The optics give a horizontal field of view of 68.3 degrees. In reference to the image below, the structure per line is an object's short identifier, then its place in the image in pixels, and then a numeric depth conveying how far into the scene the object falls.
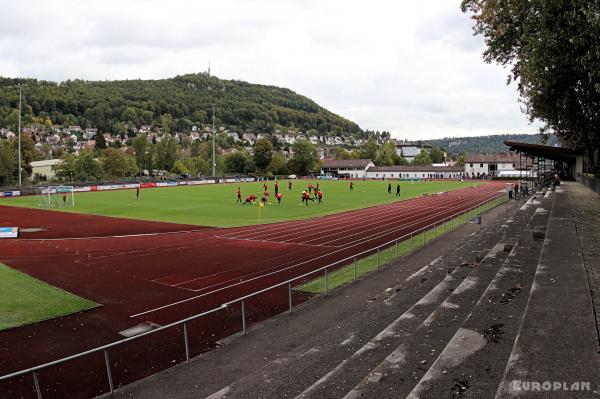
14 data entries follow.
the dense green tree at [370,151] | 174.75
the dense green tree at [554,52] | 16.95
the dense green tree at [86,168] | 92.12
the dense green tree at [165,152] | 130.50
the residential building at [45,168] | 103.25
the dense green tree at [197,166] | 125.89
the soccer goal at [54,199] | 50.03
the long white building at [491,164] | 123.11
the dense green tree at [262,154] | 131.00
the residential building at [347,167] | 146.23
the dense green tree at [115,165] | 99.88
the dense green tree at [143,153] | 125.75
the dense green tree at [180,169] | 122.81
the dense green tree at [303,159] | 138.88
